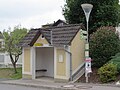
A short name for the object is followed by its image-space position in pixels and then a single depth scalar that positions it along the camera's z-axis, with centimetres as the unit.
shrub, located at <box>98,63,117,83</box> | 1928
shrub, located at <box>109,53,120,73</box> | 2014
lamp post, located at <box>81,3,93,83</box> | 2014
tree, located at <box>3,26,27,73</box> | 3206
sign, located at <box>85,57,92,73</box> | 2019
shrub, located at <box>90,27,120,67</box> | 2144
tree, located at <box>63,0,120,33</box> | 2753
